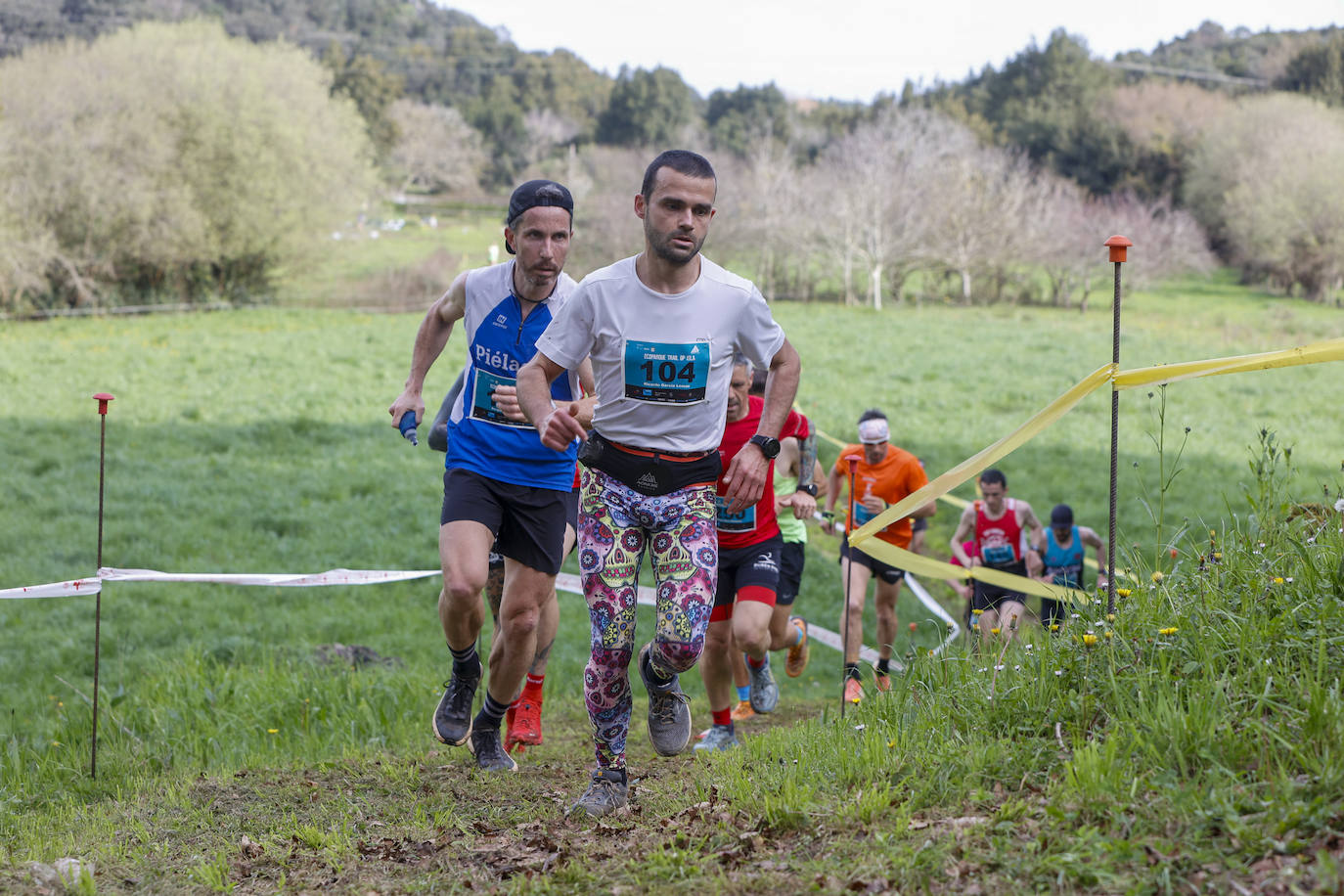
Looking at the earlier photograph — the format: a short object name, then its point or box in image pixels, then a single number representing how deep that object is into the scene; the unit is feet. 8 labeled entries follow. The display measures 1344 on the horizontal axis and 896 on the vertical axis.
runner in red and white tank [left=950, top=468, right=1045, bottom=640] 31.78
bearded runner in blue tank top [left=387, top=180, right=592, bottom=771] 18.49
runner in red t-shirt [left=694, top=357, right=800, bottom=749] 22.25
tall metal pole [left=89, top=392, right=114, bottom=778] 18.69
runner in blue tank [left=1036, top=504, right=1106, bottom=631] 32.94
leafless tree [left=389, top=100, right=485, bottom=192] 295.28
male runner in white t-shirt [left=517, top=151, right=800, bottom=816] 15.26
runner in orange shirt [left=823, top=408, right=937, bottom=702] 30.32
